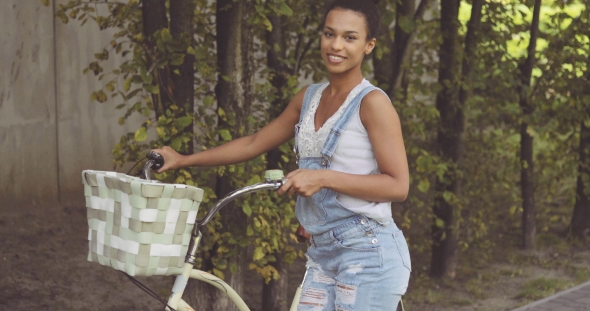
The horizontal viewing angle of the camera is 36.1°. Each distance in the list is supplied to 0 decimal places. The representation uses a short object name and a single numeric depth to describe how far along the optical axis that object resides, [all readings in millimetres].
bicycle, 2711
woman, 2961
